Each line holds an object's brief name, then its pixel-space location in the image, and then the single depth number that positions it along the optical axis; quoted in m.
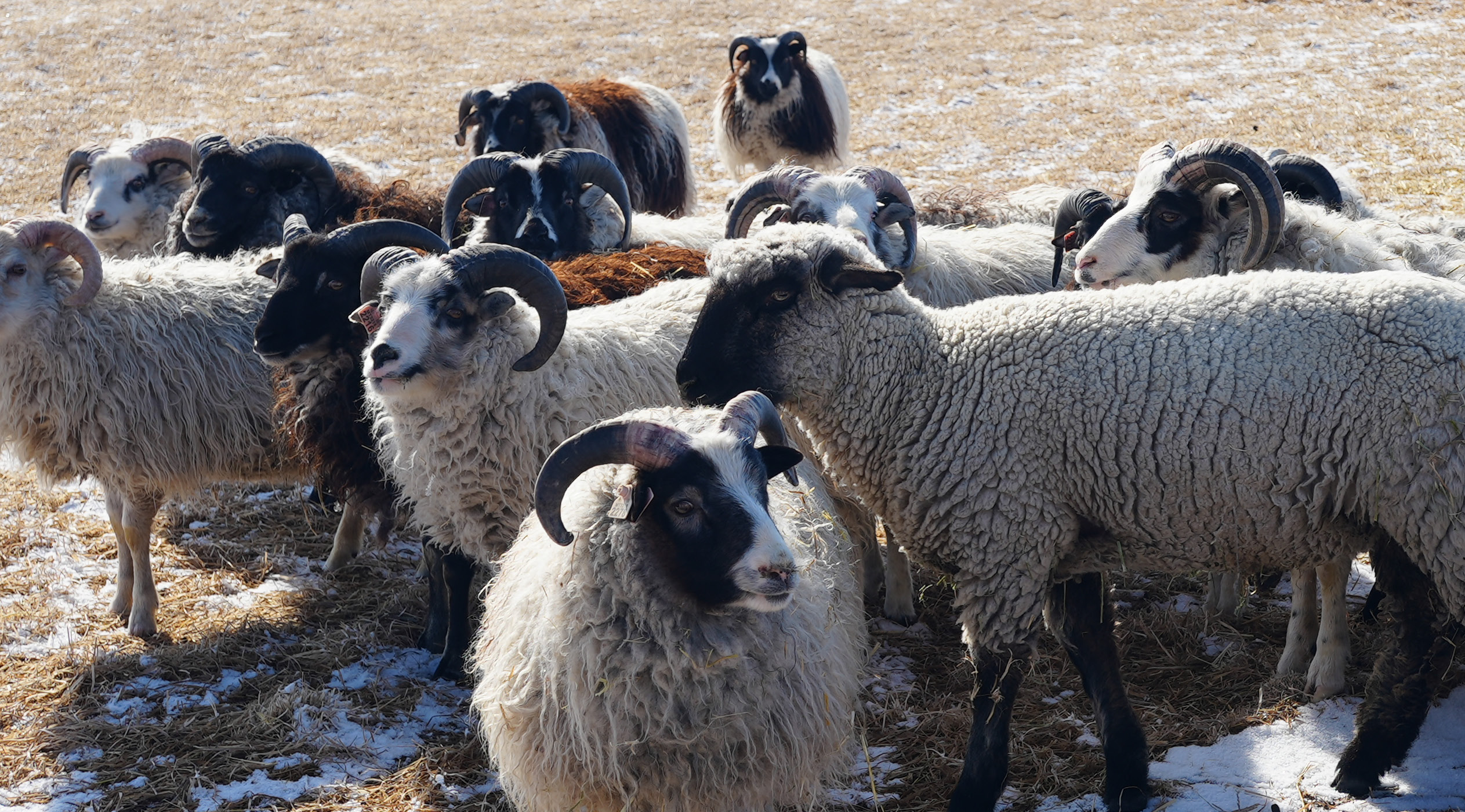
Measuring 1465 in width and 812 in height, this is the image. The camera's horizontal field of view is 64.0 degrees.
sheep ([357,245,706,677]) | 4.73
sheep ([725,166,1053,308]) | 6.24
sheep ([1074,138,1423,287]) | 5.13
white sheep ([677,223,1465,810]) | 3.63
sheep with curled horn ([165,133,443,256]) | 7.50
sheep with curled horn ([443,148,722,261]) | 7.10
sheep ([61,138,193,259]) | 8.28
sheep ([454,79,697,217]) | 9.53
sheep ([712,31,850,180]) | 11.46
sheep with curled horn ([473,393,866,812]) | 3.50
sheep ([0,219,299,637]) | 5.80
